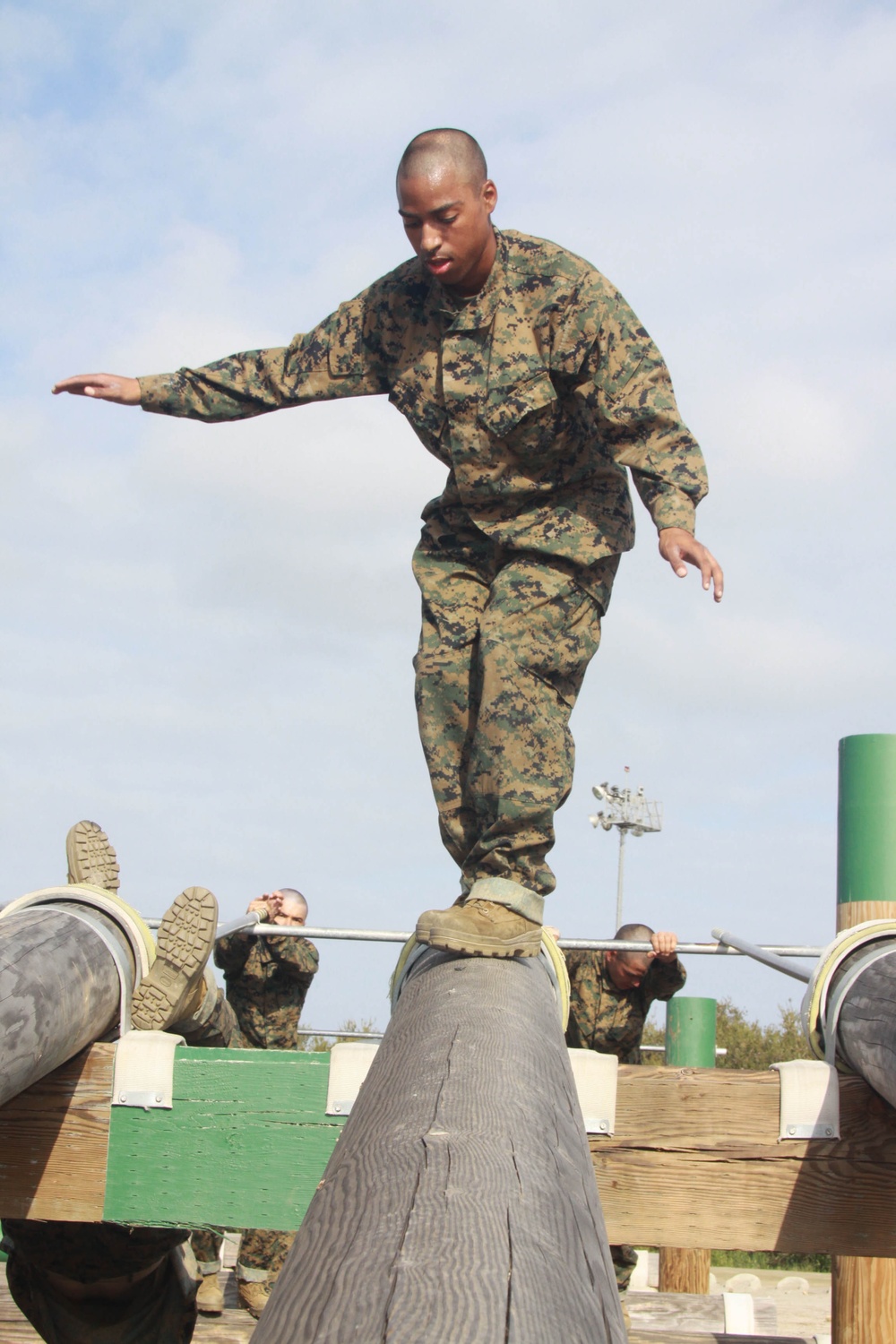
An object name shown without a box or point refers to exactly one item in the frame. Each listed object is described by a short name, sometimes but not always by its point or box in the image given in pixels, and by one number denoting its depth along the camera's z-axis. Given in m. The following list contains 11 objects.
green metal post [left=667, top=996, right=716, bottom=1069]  8.41
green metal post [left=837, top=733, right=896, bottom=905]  4.41
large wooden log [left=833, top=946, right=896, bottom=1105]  2.73
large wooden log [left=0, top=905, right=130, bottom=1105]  2.53
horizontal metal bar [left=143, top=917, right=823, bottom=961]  4.86
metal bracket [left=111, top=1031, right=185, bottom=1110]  3.11
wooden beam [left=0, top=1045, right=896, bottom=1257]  3.06
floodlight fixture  33.81
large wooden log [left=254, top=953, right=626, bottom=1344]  0.99
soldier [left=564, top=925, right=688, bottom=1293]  6.60
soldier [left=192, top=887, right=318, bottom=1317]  7.07
